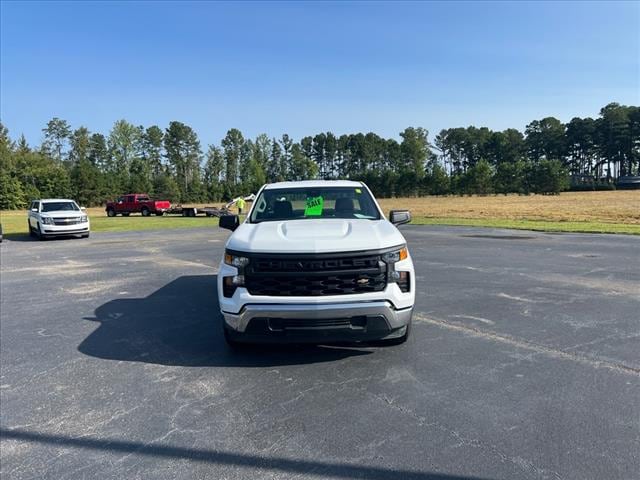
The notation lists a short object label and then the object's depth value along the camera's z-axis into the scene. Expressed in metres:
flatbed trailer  38.00
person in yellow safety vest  31.78
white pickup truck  4.13
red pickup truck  42.59
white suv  19.55
